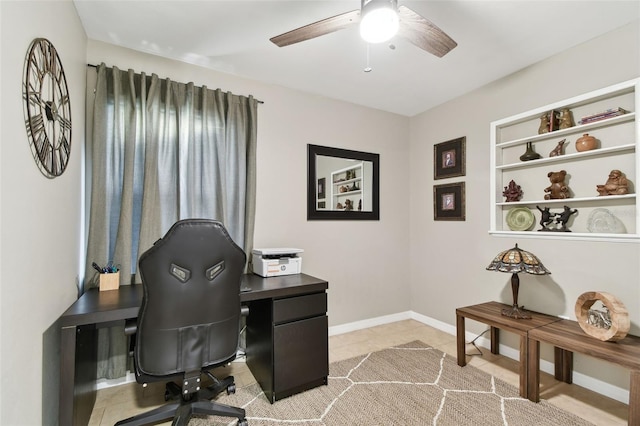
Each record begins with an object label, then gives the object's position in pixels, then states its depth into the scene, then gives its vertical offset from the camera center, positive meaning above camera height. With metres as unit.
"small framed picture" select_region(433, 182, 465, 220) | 3.13 +0.18
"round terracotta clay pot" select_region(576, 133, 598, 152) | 2.15 +0.56
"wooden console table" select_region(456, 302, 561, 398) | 2.02 -0.78
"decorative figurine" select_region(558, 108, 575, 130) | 2.28 +0.77
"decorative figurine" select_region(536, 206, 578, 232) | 2.30 +0.00
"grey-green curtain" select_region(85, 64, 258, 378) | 2.10 +0.37
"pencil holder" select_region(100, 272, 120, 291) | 1.96 -0.45
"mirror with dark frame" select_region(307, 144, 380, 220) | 3.07 +0.36
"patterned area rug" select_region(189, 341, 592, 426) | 1.80 -1.24
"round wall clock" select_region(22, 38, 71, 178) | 1.19 +0.48
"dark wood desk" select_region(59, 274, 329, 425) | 1.45 -0.74
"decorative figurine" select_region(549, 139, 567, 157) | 2.35 +0.56
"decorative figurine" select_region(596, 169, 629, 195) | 1.99 +0.24
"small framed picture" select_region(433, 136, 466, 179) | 3.14 +0.65
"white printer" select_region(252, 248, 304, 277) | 2.39 -0.38
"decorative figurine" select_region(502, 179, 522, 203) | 2.64 +0.24
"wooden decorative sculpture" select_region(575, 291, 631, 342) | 1.75 -0.62
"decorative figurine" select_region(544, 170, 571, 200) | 2.30 +0.25
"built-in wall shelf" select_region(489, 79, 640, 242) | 2.02 +0.42
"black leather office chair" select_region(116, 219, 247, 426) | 1.45 -0.49
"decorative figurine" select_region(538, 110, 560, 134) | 2.37 +0.79
